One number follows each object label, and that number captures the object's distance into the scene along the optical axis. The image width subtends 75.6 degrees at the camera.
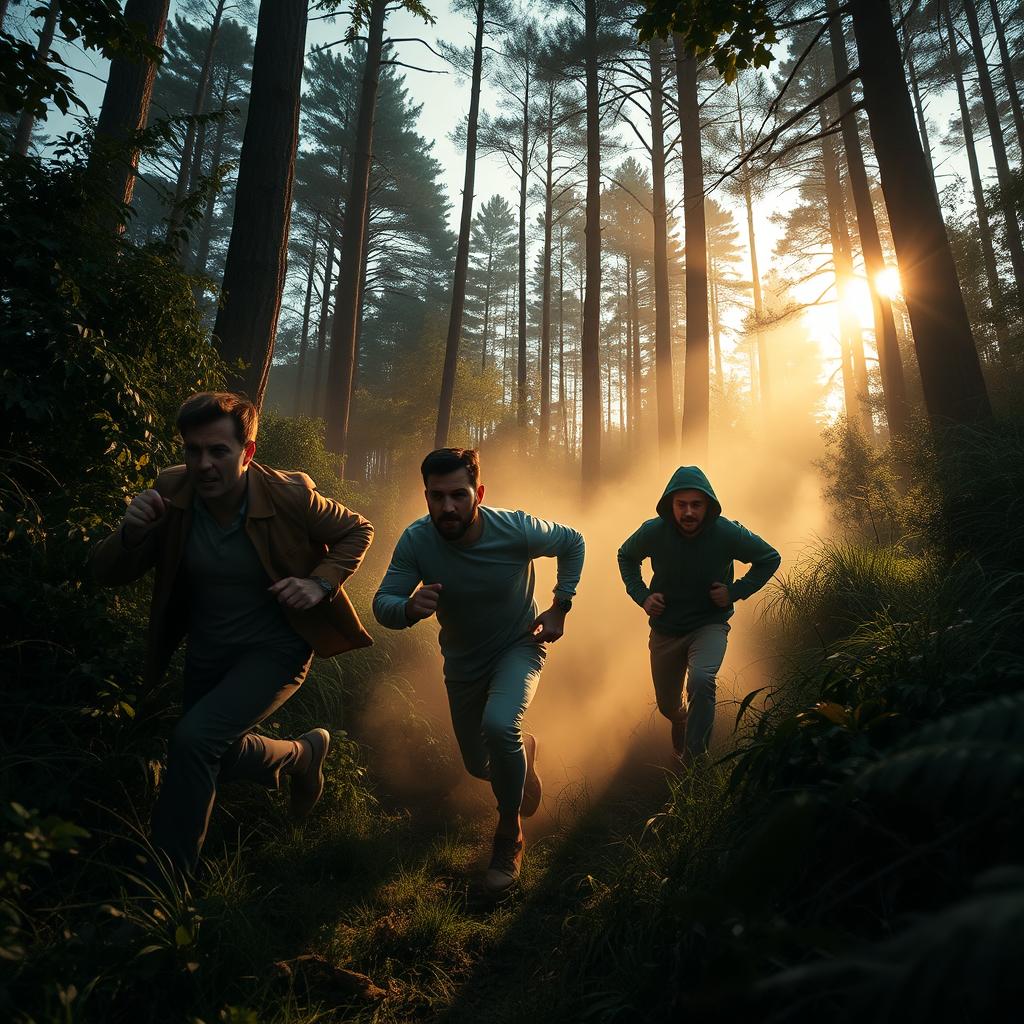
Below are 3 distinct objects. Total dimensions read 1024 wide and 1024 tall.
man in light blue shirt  3.93
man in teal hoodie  5.11
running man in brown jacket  3.13
